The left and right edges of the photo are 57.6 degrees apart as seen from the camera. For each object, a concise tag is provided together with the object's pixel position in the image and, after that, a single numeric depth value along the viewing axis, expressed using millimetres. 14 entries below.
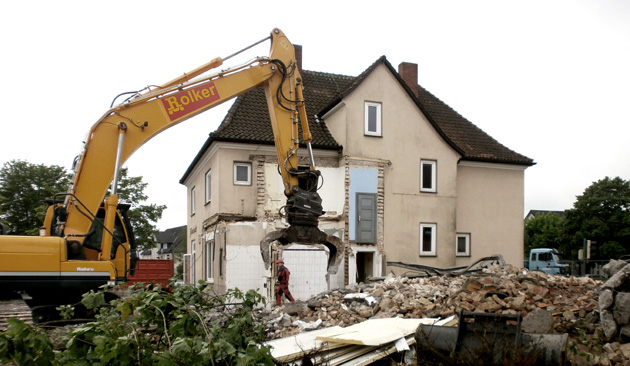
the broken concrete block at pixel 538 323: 7721
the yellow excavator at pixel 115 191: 8625
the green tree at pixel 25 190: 35312
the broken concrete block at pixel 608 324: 8155
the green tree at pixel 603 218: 47188
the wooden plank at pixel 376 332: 7449
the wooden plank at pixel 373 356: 7234
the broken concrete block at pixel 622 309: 8086
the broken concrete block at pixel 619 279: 8309
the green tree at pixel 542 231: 63094
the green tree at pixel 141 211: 36500
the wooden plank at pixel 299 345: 7141
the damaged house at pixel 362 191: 18250
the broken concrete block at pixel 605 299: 8312
